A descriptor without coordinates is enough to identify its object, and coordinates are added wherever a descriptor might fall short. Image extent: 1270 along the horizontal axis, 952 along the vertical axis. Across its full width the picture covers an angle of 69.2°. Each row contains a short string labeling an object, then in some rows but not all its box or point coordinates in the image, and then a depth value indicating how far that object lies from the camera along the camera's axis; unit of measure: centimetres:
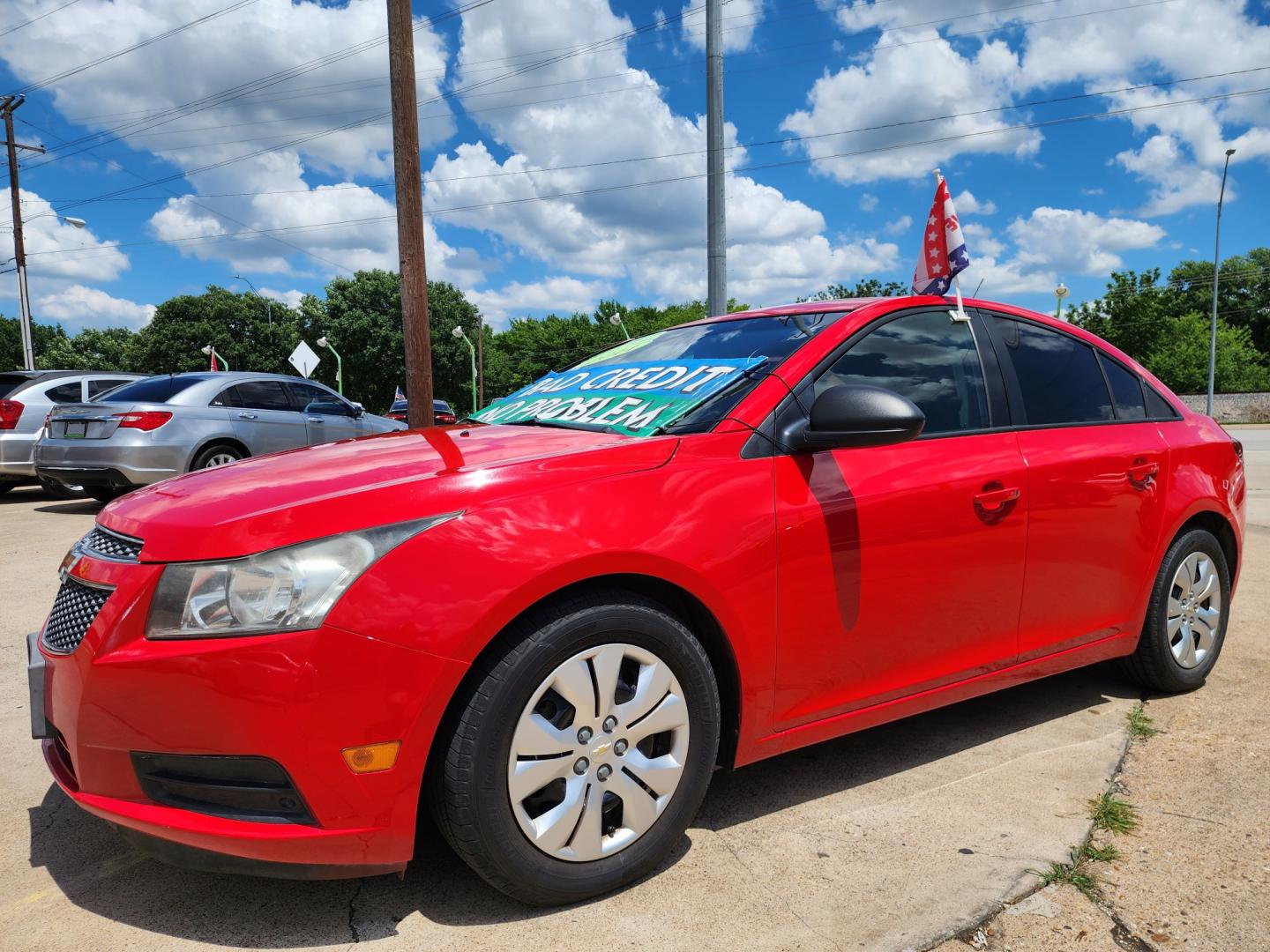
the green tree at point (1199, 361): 5053
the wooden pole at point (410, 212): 977
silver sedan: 883
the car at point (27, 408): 991
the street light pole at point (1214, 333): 3284
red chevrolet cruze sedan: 195
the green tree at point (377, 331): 5497
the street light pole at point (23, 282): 2658
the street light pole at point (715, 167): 995
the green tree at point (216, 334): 5925
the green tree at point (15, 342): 8400
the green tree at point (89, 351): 8269
